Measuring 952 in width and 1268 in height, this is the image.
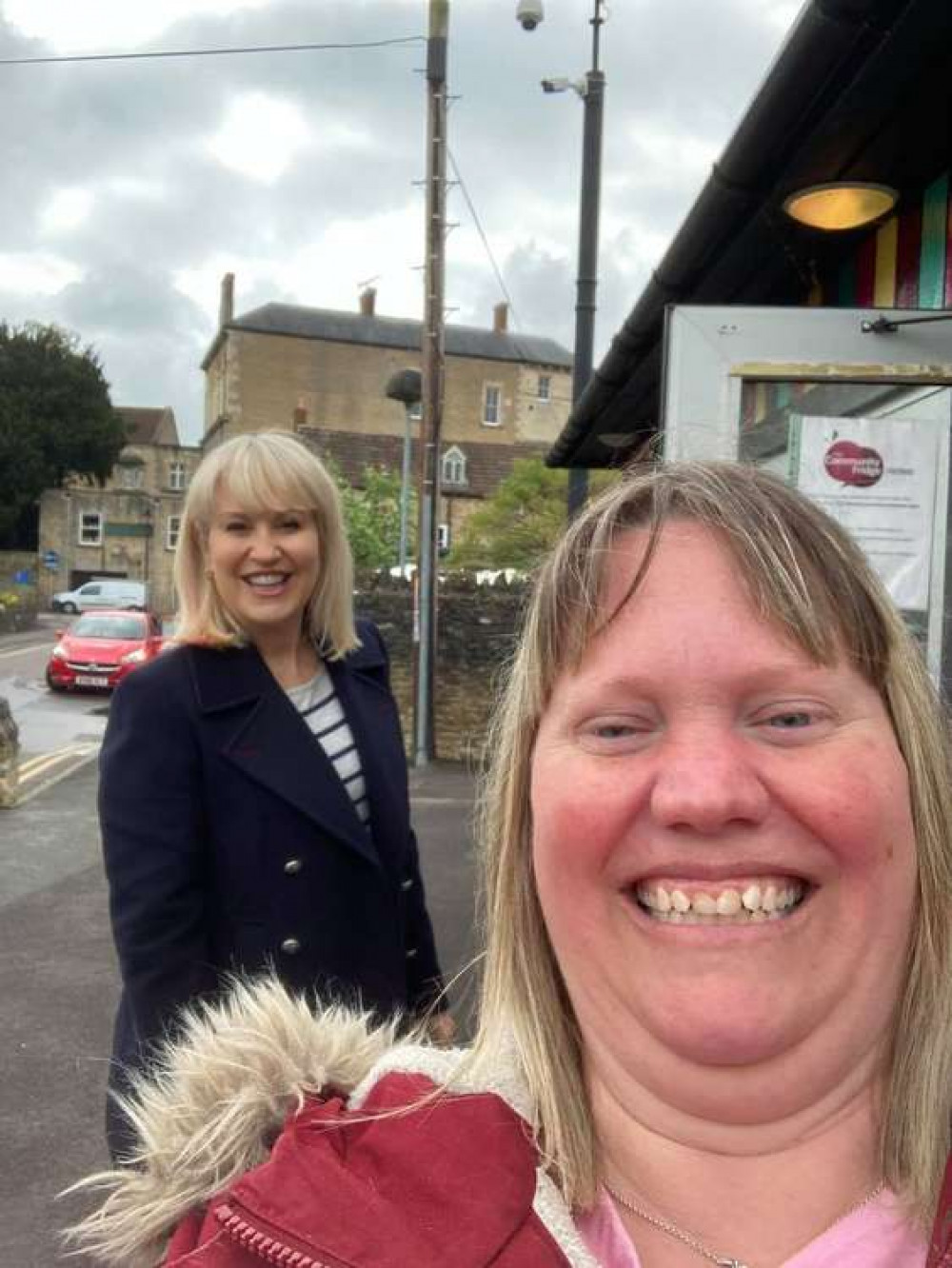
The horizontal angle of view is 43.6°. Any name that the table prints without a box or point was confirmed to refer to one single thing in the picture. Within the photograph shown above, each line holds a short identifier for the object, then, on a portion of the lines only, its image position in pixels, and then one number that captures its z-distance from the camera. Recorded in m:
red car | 18.85
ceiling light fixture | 3.66
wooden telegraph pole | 12.26
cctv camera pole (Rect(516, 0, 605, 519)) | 10.77
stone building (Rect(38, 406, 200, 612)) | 53.88
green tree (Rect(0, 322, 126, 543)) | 53.34
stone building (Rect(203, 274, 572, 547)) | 53.66
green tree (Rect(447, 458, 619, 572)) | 24.69
